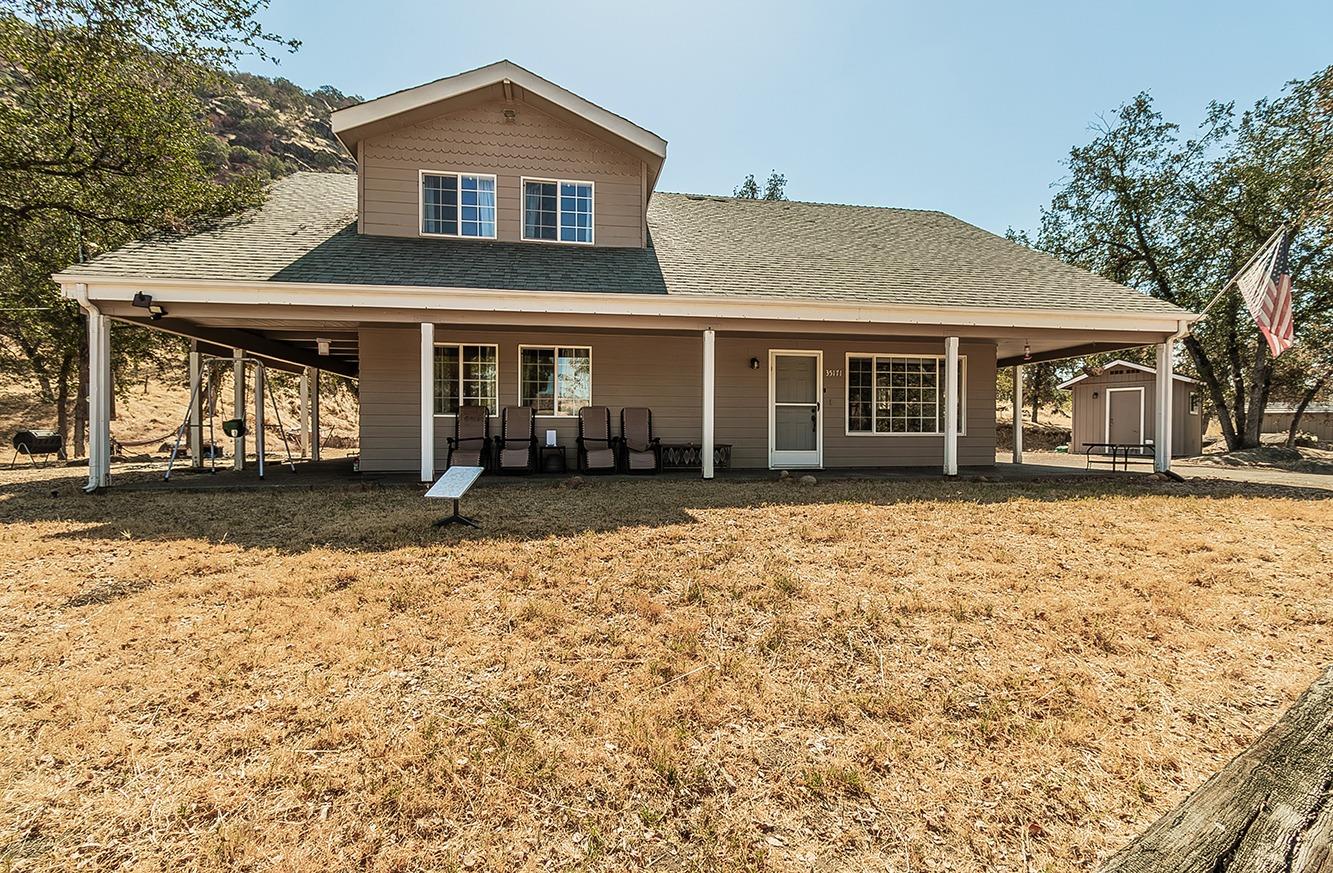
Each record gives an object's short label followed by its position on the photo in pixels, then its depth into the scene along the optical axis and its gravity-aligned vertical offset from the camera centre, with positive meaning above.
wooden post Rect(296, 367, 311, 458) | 14.52 +0.53
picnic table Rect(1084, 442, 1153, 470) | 14.43 -0.50
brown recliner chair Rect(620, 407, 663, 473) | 9.34 -0.18
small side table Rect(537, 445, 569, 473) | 9.51 -0.45
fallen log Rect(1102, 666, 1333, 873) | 0.78 -0.52
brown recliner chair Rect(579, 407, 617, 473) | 9.18 -0.16
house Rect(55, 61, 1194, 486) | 7.72 +1.76
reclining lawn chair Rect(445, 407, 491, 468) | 9.04 -0.05
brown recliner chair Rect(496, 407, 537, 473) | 9.04 -0.17
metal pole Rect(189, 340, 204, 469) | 9.71 +0.39
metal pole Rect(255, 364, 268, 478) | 10.11 +0.65
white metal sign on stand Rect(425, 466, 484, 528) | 5.22 -0.48
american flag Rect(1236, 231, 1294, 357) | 8.43 +1.99
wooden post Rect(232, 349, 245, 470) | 10.24 +0.51
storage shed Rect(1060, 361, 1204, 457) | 16.41 +0.70
